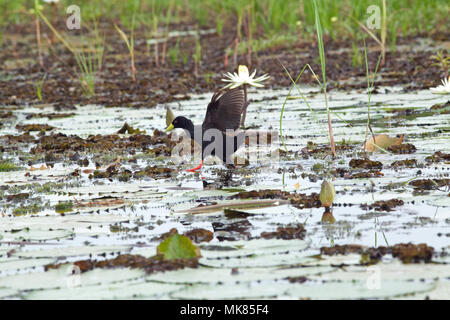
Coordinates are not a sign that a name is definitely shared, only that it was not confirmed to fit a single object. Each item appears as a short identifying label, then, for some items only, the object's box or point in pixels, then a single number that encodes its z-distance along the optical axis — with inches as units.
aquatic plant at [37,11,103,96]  787.4
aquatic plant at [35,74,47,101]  773.3
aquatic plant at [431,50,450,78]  569.4
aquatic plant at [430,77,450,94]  427.2
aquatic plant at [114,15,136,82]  823.9
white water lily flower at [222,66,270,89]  486.3
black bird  445.1
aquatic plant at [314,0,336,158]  382.2
